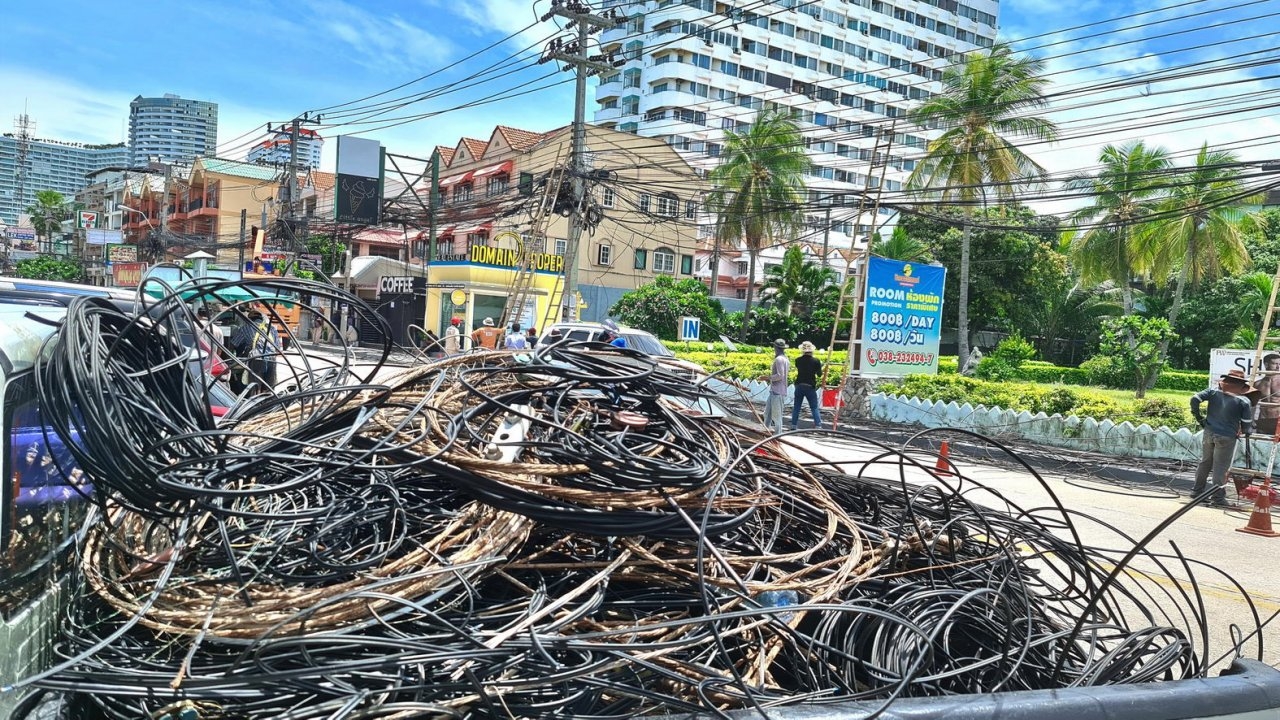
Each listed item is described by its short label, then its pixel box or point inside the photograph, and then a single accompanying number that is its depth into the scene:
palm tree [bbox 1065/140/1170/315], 33.84
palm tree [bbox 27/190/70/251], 83.12
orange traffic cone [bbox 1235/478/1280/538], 8.46
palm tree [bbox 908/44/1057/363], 28.48
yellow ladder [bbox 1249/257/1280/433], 11.05
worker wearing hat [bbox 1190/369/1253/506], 9.93
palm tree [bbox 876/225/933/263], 36.81
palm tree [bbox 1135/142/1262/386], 31.06
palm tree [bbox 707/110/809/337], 38.28
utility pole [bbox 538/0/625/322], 22.78
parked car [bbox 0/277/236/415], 3.05
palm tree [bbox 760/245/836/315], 36.34
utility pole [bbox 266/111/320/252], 35.31
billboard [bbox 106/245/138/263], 64.44
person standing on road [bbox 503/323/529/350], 16.59
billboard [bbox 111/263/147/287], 49.86
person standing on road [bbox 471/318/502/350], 15.52
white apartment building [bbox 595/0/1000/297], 73.31
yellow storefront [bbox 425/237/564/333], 29.62
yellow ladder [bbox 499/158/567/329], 21.95
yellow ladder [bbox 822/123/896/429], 16.36
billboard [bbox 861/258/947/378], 16.89
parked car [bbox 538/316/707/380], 13.70
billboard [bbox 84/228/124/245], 61.72
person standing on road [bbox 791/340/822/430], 15.07
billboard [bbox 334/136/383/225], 33.50
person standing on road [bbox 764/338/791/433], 13.87
